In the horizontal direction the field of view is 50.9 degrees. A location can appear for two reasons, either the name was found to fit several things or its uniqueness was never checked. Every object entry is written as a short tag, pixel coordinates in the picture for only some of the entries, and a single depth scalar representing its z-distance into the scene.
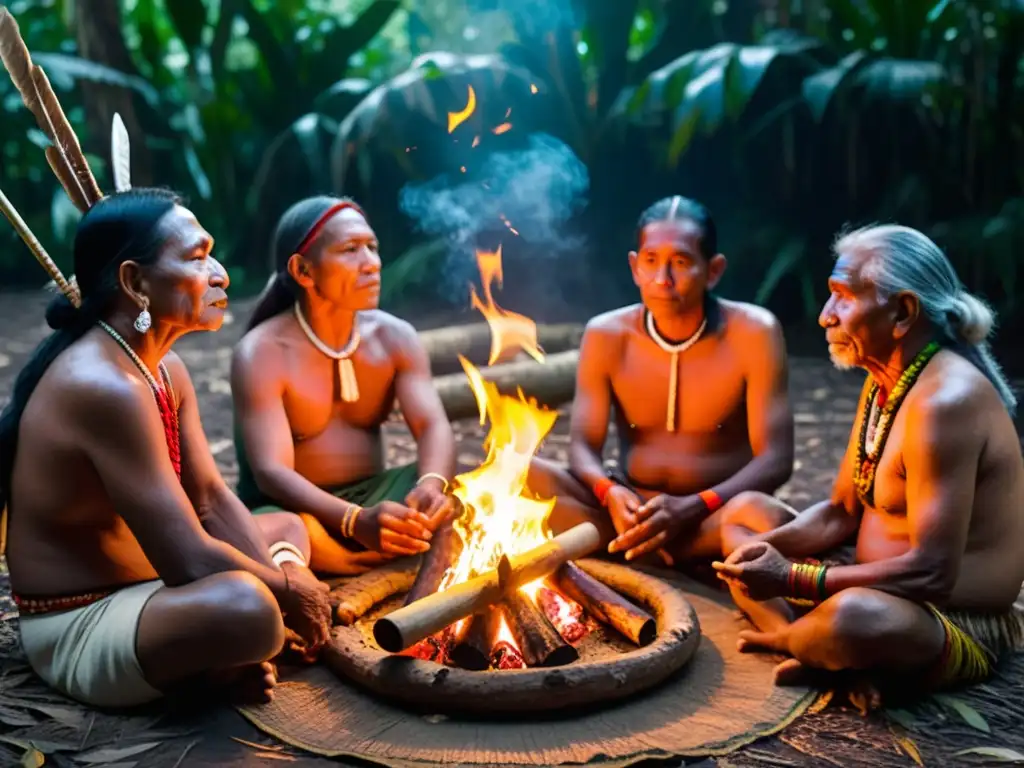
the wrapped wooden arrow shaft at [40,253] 2.97
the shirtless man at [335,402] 3.92
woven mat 2.79
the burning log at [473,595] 3.01
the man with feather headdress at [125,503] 2.87
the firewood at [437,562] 3.54
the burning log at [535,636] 3.15
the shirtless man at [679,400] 3.97
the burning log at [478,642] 3.19
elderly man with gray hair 2.96
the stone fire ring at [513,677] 2.90
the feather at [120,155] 3.28
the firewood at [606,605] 3.35
